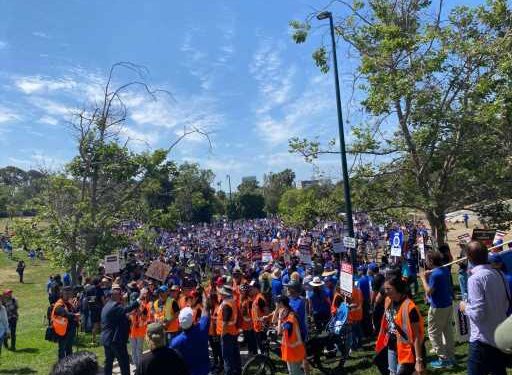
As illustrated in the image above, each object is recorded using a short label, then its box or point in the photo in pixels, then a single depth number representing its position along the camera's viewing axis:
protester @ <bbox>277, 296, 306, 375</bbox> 7.00
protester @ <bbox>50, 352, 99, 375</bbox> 2.84
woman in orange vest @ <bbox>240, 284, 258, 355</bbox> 10.12
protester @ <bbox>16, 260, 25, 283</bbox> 32.55
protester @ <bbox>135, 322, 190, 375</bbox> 4.58
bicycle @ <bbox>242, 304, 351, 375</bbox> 8.04
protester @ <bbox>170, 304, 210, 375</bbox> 6.19
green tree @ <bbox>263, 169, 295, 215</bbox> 84.75
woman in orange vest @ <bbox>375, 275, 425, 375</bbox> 5.26
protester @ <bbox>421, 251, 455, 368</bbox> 7.43
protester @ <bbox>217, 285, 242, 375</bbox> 8.10
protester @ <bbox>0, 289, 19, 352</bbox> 13.35
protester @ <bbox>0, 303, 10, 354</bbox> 10.55
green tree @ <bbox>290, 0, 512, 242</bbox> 11.06
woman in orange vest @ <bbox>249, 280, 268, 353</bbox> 9.73
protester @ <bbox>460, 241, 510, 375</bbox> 4.48
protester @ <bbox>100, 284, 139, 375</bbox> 8.55
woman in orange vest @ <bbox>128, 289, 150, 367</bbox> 10.22
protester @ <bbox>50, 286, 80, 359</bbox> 9.77
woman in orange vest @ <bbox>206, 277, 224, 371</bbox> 9.80
